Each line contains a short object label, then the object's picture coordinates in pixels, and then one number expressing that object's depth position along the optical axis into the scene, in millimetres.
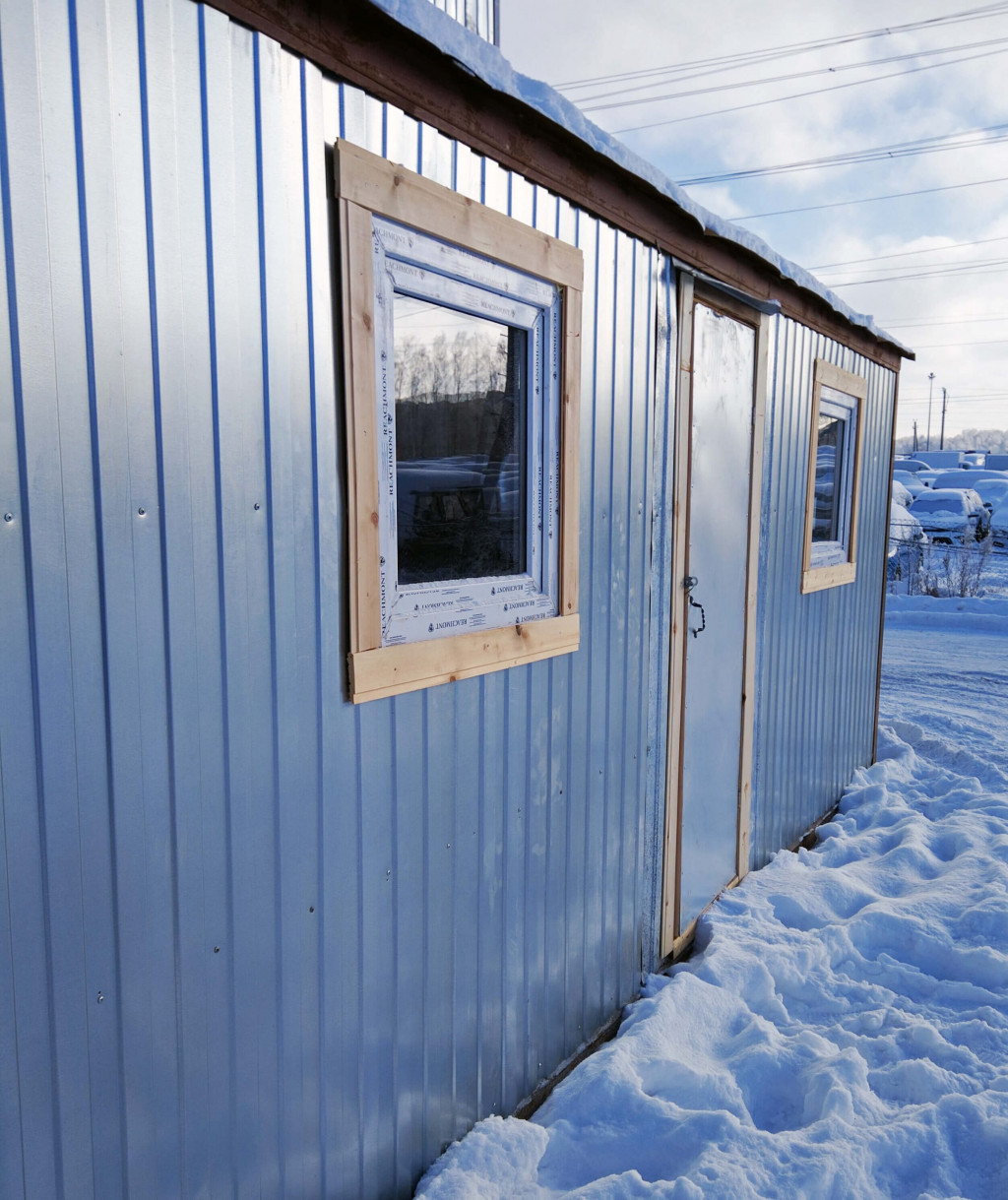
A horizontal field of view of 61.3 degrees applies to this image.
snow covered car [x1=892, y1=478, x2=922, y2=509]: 20169
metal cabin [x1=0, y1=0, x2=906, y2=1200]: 1455
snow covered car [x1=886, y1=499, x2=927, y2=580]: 15609
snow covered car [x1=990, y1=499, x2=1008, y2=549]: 20352
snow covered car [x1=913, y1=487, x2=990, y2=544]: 19344
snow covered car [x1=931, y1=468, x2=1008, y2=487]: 25317
